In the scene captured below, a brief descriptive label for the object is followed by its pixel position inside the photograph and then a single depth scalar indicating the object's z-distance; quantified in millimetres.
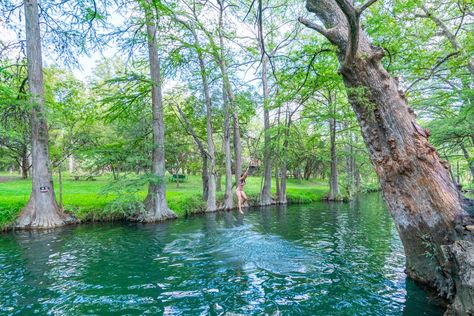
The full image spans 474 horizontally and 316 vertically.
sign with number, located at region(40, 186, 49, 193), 11930
